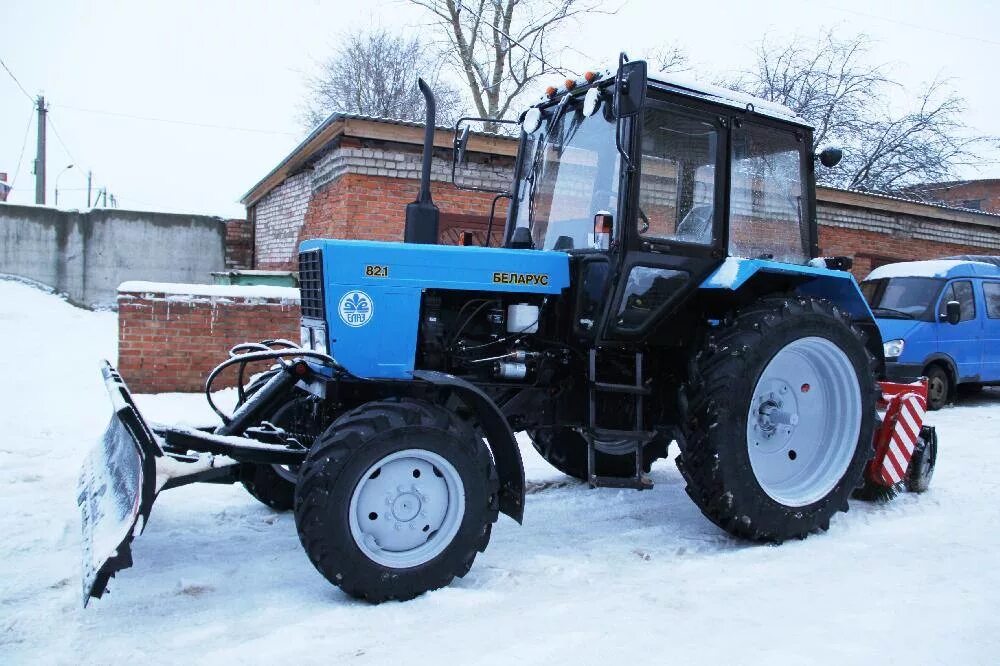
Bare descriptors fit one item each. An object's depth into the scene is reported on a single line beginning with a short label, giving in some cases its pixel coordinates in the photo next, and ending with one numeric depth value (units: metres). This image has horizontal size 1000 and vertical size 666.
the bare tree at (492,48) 23.78
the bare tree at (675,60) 22.25
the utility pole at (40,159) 24.28
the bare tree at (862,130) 21.16
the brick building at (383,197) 9.88
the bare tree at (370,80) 33.00
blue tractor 3.41
